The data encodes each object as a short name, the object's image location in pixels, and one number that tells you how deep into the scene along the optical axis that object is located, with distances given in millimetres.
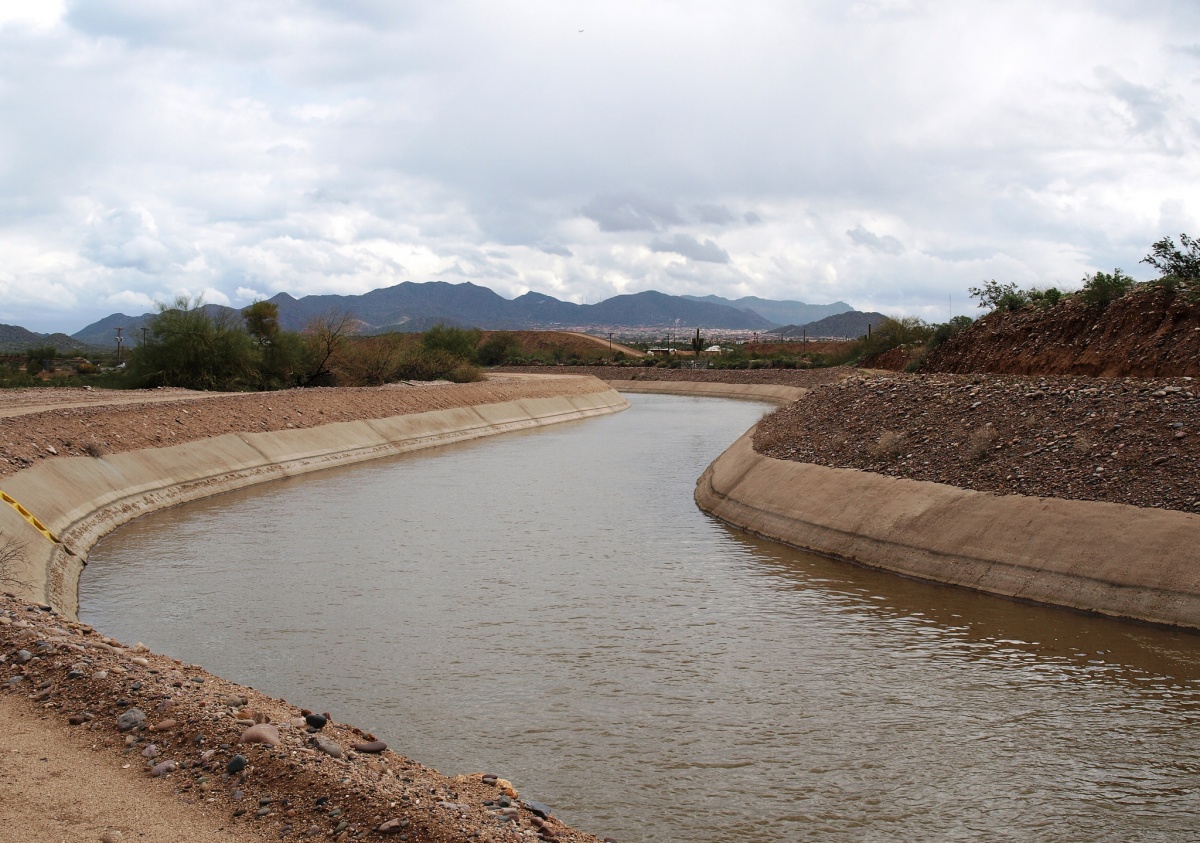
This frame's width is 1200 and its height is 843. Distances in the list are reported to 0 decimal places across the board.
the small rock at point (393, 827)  6449
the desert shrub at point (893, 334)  71250
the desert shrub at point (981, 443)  18891
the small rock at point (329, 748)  7788
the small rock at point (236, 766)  7226
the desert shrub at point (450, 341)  85062
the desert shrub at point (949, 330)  35547
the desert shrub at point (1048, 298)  29297
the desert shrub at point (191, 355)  46969
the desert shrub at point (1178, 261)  25875
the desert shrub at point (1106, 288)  25828
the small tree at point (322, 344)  54781
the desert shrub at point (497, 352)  113375
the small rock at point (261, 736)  7566
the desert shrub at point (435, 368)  61438
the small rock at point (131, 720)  7977
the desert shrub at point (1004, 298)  31578
